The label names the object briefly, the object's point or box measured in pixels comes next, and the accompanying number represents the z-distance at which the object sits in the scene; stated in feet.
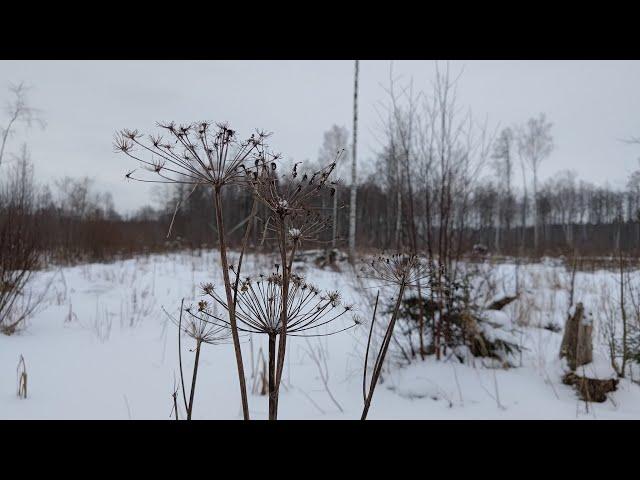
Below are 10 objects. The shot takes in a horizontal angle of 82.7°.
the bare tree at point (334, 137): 92.53
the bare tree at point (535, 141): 93.60
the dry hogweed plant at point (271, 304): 2.60
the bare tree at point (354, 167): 37.79
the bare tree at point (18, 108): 31.29
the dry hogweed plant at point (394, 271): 2.43
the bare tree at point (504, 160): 103.35
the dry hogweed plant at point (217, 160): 2.38
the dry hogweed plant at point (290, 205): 2.20
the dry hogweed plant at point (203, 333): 2.54
